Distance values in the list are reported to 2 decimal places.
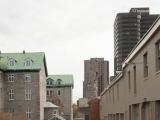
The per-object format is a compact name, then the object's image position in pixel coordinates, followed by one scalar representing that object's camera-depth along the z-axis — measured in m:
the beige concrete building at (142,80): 20.67
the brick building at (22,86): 98.88
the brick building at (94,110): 87.26
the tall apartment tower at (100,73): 170.25
